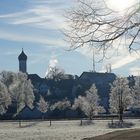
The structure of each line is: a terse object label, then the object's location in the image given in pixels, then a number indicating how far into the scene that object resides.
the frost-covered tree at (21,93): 96.90
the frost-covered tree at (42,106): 88.88
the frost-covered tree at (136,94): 91.26
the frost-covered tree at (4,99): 87.92
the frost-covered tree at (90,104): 81.60
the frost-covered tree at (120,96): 77.03
